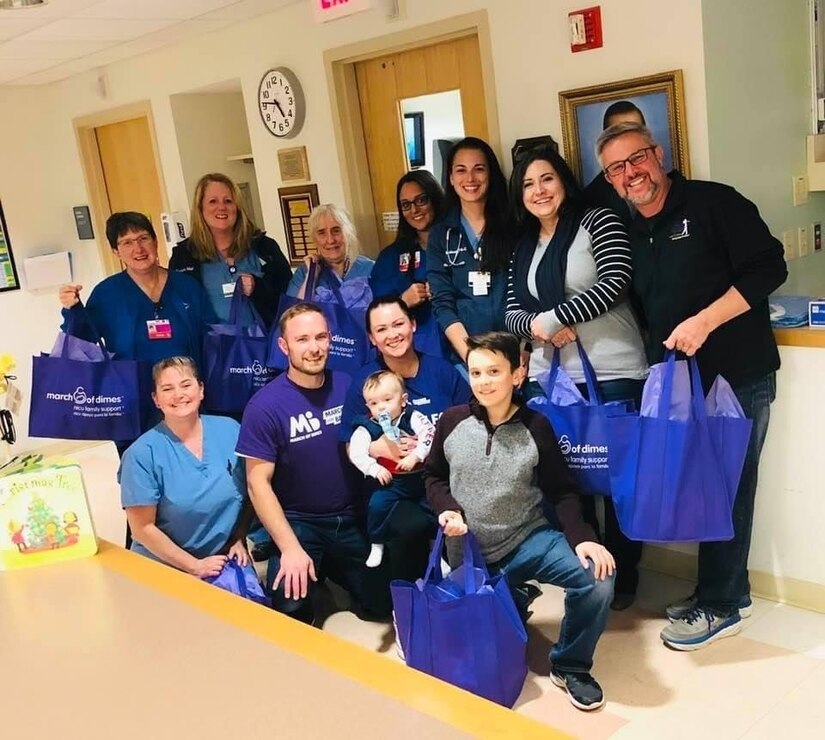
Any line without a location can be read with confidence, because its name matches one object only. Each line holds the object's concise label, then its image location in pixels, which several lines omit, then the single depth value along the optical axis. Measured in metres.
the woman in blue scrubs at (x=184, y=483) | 2.54
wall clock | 3.83
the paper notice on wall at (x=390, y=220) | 3.77
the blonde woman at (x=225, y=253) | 3.29
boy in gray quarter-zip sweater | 2.31
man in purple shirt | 2.62
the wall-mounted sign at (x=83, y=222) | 5.53
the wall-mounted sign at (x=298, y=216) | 3.98
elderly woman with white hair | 3.29
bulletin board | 5.42
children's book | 1.80
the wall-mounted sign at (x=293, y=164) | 3.92
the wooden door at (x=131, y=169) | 5.02
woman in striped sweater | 2.49
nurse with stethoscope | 2.78
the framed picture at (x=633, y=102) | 2.61
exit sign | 2.87
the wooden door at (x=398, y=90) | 3.28
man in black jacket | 2.31
